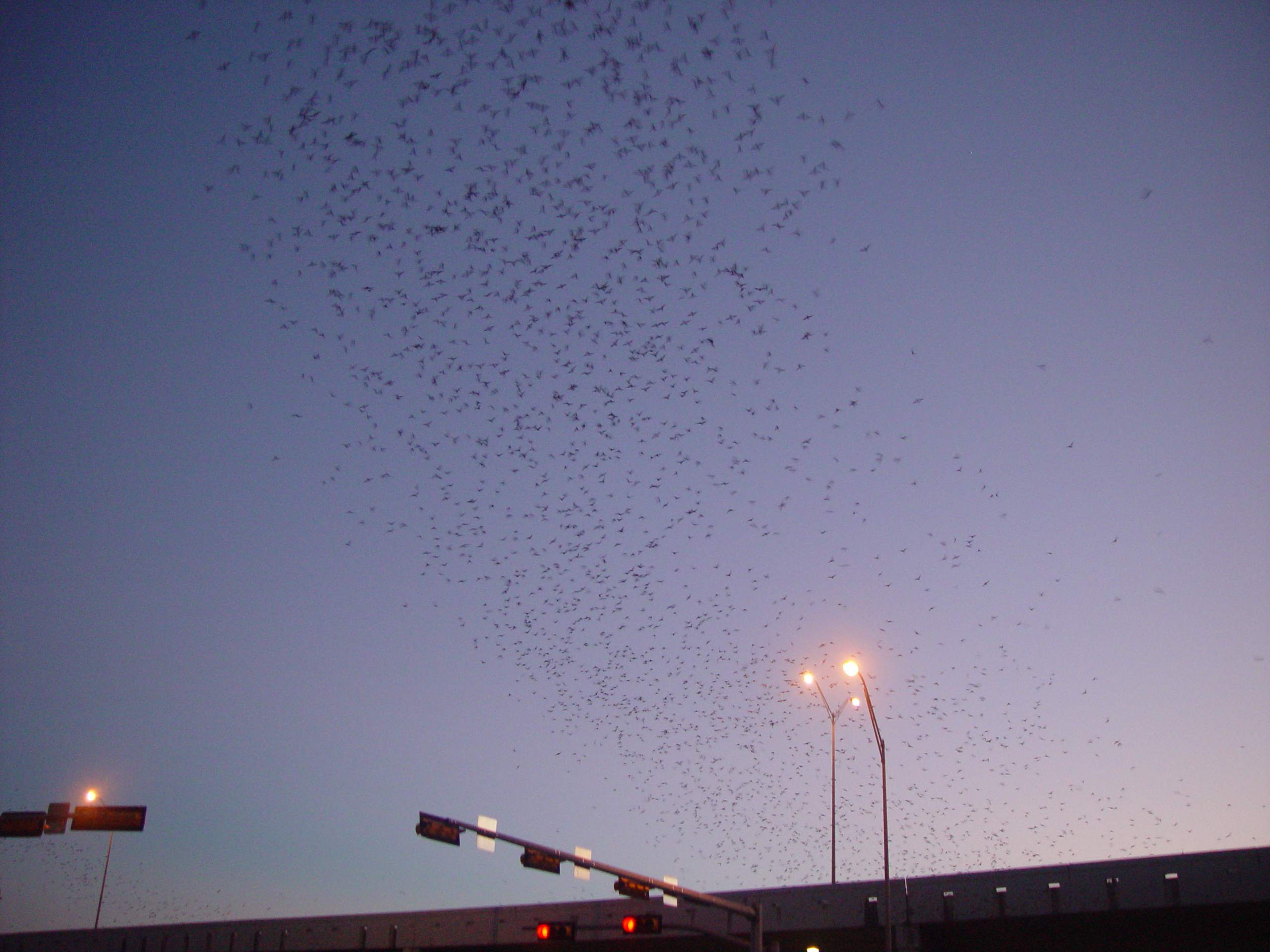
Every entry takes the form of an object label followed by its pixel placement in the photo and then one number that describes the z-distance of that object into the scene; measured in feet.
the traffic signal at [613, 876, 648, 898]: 74.23
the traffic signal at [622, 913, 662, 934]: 78.23
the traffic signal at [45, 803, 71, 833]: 67.36
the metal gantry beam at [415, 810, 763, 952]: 67.77
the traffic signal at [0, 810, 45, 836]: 67.15
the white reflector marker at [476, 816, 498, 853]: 68.80
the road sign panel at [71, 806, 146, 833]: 67.21
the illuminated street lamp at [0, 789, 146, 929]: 67.21
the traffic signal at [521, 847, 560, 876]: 71.97
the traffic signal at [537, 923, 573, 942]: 79.92
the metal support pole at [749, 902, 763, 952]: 80.64
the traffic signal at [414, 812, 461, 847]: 66.95
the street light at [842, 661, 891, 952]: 87.86
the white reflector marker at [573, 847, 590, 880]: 69.31
